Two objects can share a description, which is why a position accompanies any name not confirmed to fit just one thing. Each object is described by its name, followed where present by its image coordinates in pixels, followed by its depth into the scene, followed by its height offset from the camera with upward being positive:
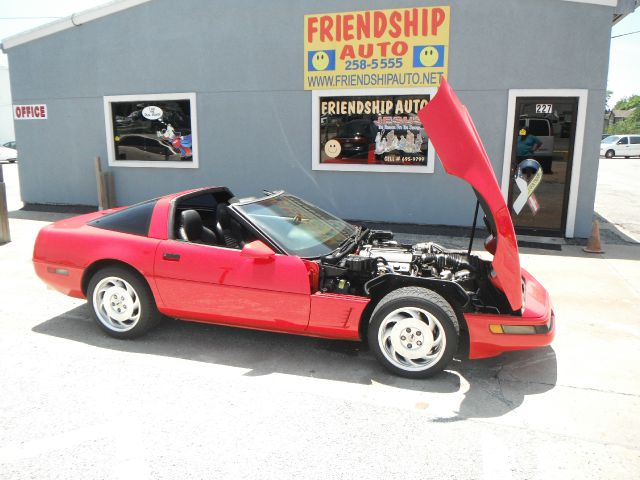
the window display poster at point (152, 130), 10.52 +0.19
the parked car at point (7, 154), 25.80 -0.81
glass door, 8.48 -0.29
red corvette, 3.66 -1.04
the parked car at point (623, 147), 31.47 -0.12
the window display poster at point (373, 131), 9.11 +0.19
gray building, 8.41 +0.78
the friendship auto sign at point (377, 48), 8.72 +1.61
